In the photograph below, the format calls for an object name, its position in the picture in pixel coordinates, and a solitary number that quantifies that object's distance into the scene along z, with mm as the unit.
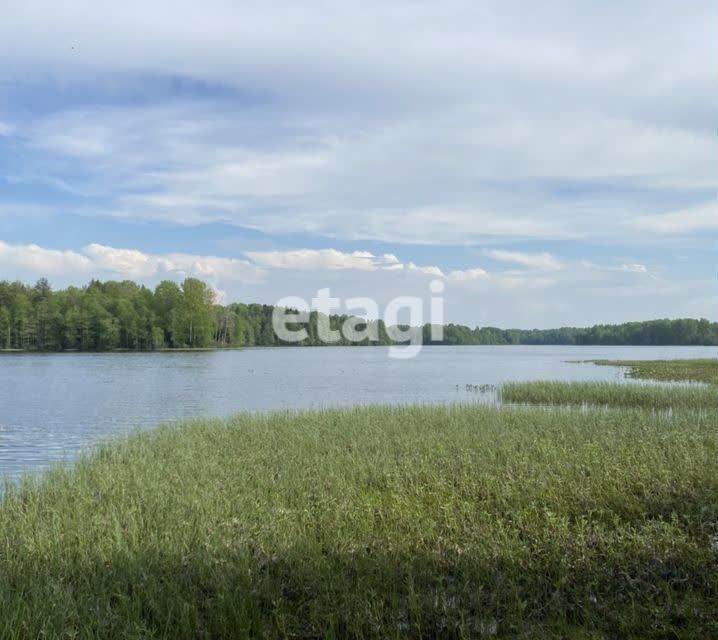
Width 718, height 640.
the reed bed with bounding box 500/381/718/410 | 26703
